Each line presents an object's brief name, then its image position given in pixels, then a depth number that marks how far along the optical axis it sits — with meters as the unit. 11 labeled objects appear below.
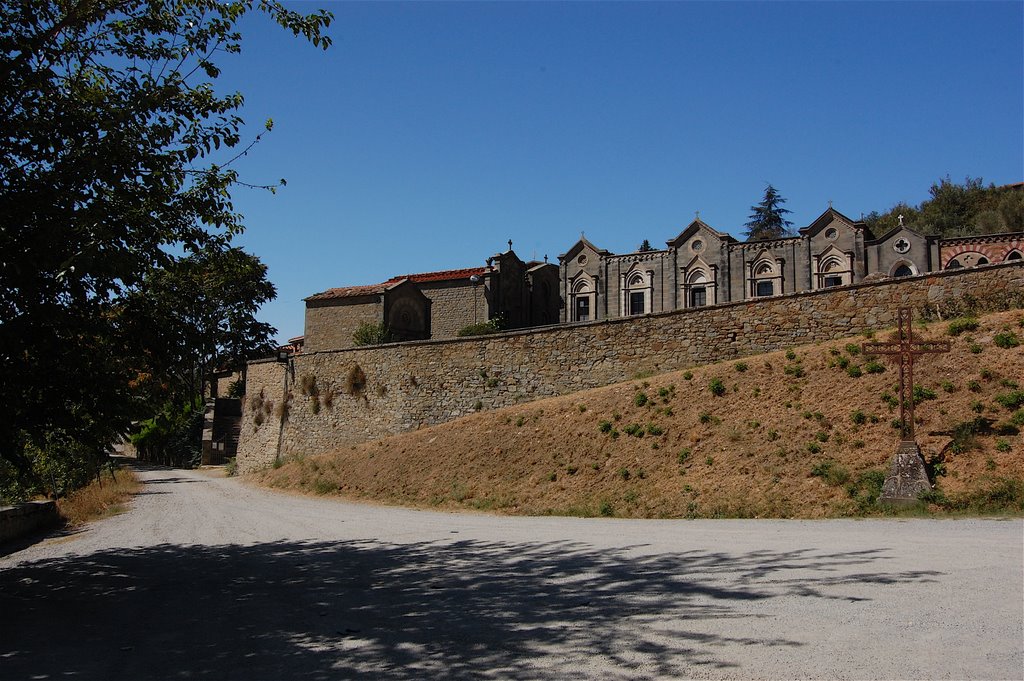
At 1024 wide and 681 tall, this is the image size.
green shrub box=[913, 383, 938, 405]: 15.93
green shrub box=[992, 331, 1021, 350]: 16.80
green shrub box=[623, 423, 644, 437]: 19.88
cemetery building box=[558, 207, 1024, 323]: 39.69
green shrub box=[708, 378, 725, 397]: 20.06
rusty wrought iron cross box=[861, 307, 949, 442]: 13.88
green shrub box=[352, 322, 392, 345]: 43.03
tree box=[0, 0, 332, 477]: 8.41
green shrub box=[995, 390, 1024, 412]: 14.77
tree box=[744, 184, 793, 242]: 81.25
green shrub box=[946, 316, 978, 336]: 17.95
